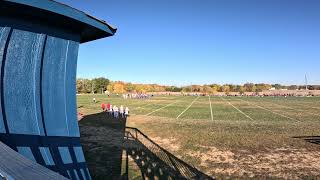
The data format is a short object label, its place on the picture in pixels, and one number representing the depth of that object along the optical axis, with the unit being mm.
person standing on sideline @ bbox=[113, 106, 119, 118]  23393
